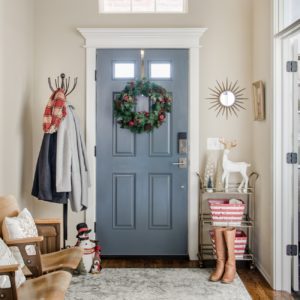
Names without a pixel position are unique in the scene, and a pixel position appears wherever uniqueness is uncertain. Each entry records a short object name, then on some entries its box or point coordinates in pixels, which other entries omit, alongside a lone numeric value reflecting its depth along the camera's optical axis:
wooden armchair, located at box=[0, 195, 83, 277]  2.72
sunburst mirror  4.35
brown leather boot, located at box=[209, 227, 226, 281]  3.71
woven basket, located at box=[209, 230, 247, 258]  3.99
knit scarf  3.73
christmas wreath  4.17
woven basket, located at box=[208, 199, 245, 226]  3.96
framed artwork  3.86
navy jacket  3.78
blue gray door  4.33
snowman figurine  3.87
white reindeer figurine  4.17
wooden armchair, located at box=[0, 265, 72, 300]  2.15
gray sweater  3.75
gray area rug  3.35
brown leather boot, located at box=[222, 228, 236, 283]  3.67
